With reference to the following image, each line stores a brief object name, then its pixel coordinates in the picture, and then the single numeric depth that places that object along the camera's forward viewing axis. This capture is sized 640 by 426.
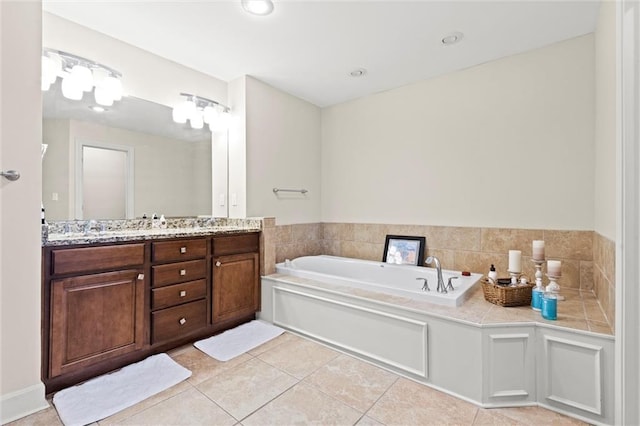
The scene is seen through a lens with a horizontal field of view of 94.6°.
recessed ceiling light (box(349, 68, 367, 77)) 2.86
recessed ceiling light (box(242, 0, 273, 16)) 1.95
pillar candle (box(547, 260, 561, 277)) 1.95
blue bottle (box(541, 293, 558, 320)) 1.71
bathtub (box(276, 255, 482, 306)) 2.10
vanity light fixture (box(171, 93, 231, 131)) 2.83
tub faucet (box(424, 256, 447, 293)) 2.27
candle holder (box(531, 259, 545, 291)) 2.00
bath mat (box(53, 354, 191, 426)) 1.58
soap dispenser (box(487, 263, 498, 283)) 2.16
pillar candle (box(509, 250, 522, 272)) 2.15
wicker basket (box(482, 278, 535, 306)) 1.96
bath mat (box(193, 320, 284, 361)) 2.28
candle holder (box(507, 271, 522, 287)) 2.07
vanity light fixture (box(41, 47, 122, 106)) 2.07
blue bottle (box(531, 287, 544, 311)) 1.89
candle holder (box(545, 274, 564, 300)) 1.88
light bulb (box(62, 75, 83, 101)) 2.16
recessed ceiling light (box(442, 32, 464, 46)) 2.26
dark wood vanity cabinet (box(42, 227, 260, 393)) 1.73
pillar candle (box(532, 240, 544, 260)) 2.12
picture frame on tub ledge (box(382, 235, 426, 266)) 3.02
